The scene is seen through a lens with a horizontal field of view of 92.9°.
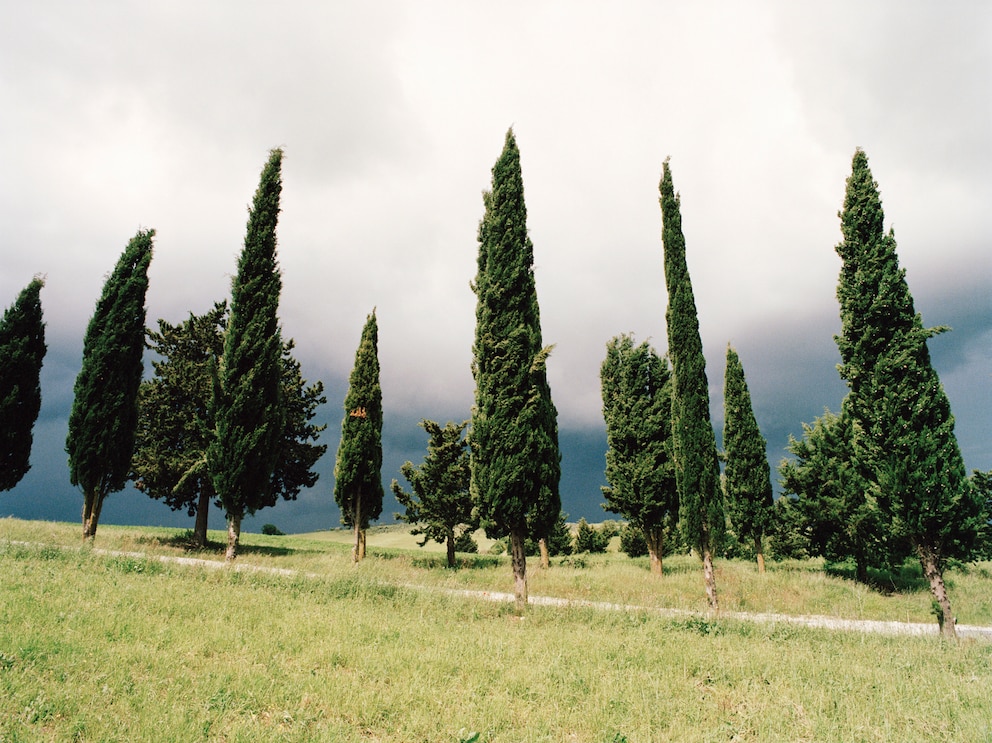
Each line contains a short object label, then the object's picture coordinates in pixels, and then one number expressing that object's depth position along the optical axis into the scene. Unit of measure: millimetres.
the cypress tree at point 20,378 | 23297
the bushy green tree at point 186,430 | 23734
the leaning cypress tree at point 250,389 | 17656
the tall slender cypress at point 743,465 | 27062
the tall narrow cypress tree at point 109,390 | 19547
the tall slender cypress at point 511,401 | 13531
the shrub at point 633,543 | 40344
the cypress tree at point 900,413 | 12008
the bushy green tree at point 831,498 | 21422
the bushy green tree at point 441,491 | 26406
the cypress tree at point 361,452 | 24359
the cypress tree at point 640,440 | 24969
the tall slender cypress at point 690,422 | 15414
